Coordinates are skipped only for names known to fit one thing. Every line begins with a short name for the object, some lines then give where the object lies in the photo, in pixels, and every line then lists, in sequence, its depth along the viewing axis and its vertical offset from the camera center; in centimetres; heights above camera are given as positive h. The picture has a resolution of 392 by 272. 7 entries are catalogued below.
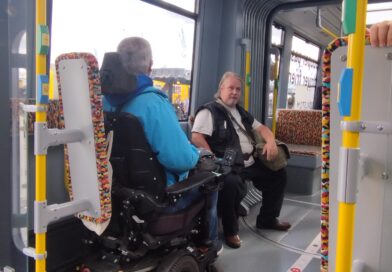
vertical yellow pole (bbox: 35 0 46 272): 148 -24
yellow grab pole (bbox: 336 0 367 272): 77 +1
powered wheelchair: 192 -51
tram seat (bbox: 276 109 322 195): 447 -41
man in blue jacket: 197 -2
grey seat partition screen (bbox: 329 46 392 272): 93 -13
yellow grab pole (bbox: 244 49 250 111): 413 +34
